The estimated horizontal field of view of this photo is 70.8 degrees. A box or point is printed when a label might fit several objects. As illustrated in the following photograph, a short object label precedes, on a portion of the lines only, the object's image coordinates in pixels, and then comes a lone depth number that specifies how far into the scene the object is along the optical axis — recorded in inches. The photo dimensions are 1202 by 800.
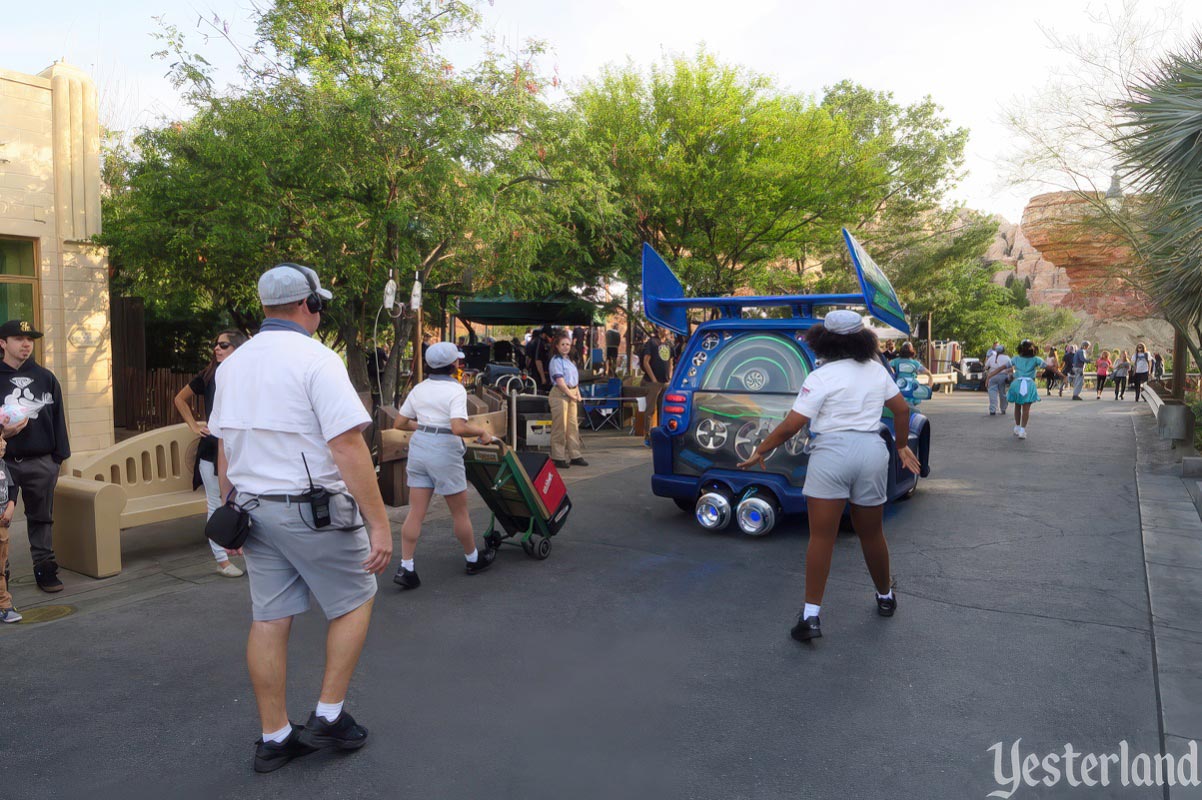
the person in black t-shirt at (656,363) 571.2
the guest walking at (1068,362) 1106.5
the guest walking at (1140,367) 1008.2
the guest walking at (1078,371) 1026.6
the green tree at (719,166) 659.4
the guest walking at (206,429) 221.8
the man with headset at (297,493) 118.5
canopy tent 745.0
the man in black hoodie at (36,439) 208.5
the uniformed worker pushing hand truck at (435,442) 216.2
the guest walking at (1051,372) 1193.4
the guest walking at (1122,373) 1018.7
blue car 266.7
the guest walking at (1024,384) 534.6
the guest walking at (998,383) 714.8
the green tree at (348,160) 349.7
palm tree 358.9
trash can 492.4
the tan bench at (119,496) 229.3
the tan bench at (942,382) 1129.4
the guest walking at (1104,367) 1105.8
